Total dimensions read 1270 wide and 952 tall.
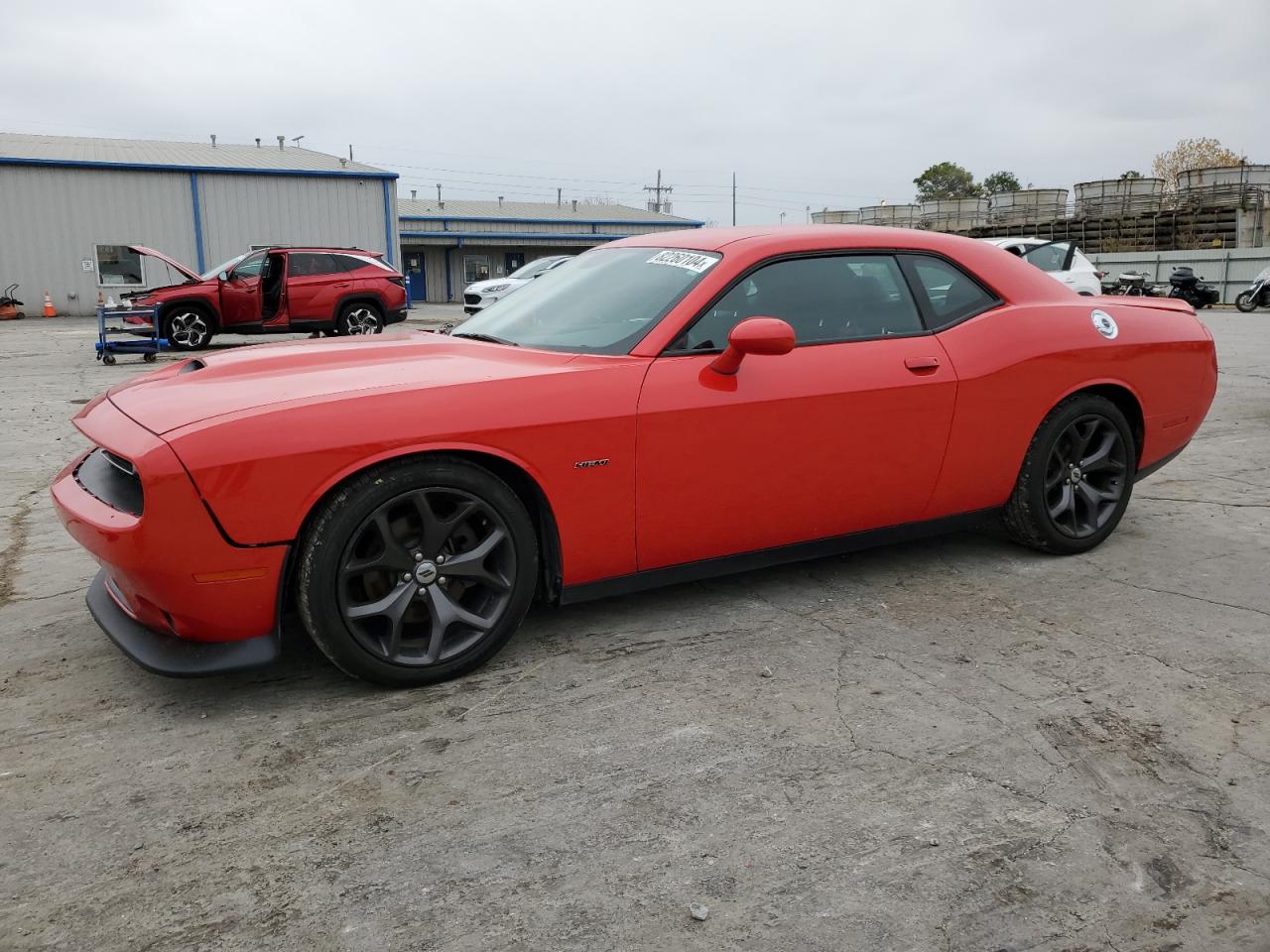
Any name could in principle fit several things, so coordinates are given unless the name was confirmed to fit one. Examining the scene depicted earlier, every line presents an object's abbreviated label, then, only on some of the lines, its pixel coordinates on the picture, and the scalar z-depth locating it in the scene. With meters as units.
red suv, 14.54
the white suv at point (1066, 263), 12.99
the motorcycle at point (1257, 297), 22.39
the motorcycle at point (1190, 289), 24.81
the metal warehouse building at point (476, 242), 42.22
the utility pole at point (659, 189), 82.62
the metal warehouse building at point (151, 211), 25.58
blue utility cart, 12.40
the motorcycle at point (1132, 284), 23.09
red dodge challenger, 2.72
